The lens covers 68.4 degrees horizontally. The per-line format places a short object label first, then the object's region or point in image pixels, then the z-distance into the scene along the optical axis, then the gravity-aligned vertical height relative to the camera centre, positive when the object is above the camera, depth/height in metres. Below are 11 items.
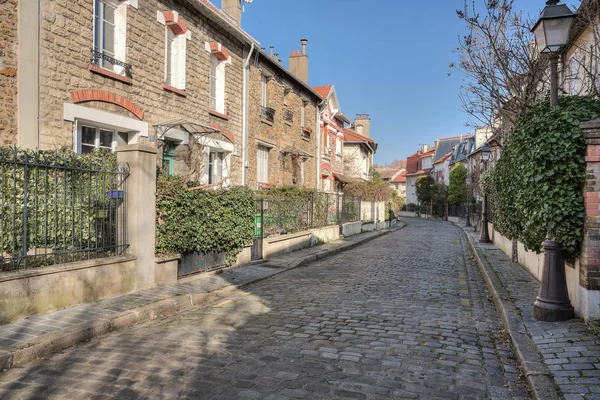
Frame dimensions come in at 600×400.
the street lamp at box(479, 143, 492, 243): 17.52 -0.22
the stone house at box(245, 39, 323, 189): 17.50 +3.58
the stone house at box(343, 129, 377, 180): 35.94 +4.38
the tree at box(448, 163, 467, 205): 48.66 +2.10
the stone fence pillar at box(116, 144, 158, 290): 7.38 -0.10
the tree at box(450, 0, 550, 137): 10.05 +3.25
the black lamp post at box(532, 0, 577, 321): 5.61 -0.76
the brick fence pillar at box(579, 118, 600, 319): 5.26 -0.26
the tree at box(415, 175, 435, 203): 52.16 +1.83
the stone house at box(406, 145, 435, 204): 75.17 +6.66
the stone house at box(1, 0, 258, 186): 8.55 +2.98
